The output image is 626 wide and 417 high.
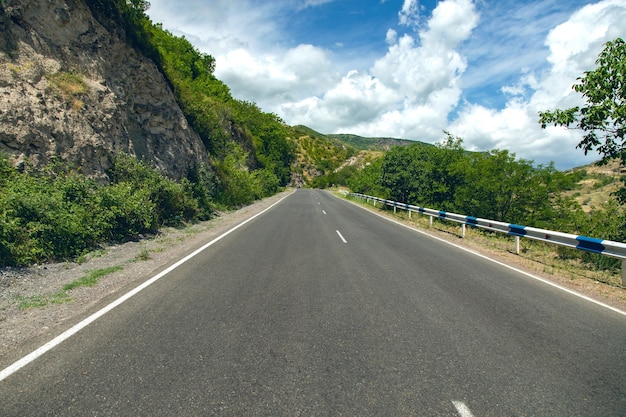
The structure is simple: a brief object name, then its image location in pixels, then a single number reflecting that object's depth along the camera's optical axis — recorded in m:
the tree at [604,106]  8.41
